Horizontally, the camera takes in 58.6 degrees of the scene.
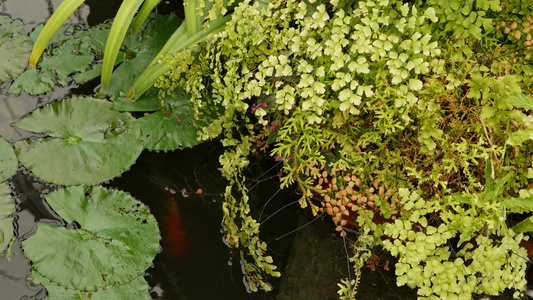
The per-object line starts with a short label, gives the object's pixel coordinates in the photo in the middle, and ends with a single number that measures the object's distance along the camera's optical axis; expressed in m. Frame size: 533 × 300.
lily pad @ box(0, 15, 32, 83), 2.27
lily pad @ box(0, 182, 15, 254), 1.84
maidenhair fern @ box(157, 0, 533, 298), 1.35
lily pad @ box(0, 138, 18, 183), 1.94
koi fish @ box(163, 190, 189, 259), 1.92
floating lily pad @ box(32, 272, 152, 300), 1.69
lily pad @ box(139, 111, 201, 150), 2.08
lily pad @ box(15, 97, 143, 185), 1.97
